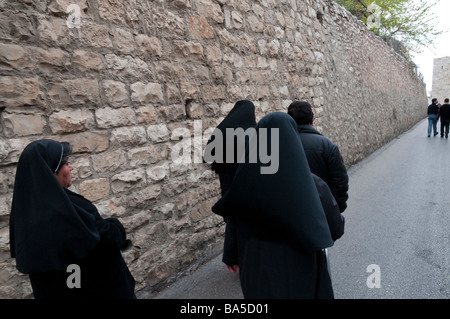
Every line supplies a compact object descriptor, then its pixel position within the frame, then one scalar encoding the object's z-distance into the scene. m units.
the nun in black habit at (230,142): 2.32
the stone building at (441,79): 33.94
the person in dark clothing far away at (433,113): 12.00
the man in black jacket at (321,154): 2.72
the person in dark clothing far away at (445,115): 11.48
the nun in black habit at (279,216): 1.37
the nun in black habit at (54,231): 1.36
